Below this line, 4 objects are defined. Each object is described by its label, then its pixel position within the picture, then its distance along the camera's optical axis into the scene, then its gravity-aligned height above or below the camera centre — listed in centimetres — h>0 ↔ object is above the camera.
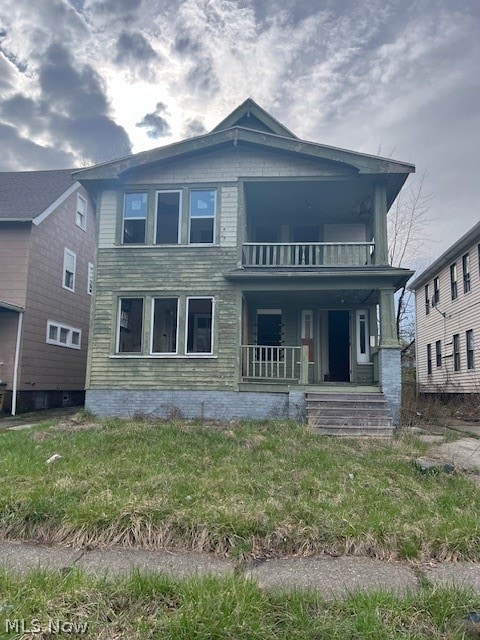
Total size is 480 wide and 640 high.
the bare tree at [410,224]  2552 +928
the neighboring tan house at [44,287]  1369 +291
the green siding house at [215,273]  1129 +266
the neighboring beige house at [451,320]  1738 +270
